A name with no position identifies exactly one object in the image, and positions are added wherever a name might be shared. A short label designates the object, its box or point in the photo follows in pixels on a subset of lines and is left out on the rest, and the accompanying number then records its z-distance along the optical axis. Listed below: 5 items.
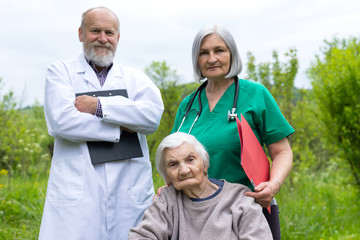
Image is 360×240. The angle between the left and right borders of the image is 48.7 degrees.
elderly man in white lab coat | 2.51
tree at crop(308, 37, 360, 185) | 5.92
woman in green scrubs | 2.31
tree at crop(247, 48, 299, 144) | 5.90
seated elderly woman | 2.06
